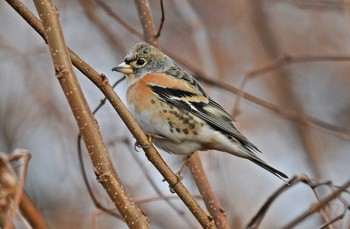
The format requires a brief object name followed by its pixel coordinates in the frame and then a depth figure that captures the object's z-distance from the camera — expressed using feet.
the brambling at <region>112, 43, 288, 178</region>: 20.93
